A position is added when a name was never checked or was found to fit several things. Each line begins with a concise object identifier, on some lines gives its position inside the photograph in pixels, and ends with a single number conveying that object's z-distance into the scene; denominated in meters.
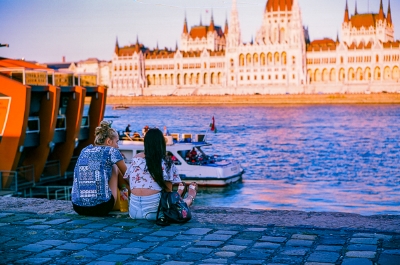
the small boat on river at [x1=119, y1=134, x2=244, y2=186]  20.64
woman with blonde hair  5.98
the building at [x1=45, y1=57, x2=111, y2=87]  152.96
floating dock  15.48
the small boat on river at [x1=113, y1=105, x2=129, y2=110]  107.38
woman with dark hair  5.66
